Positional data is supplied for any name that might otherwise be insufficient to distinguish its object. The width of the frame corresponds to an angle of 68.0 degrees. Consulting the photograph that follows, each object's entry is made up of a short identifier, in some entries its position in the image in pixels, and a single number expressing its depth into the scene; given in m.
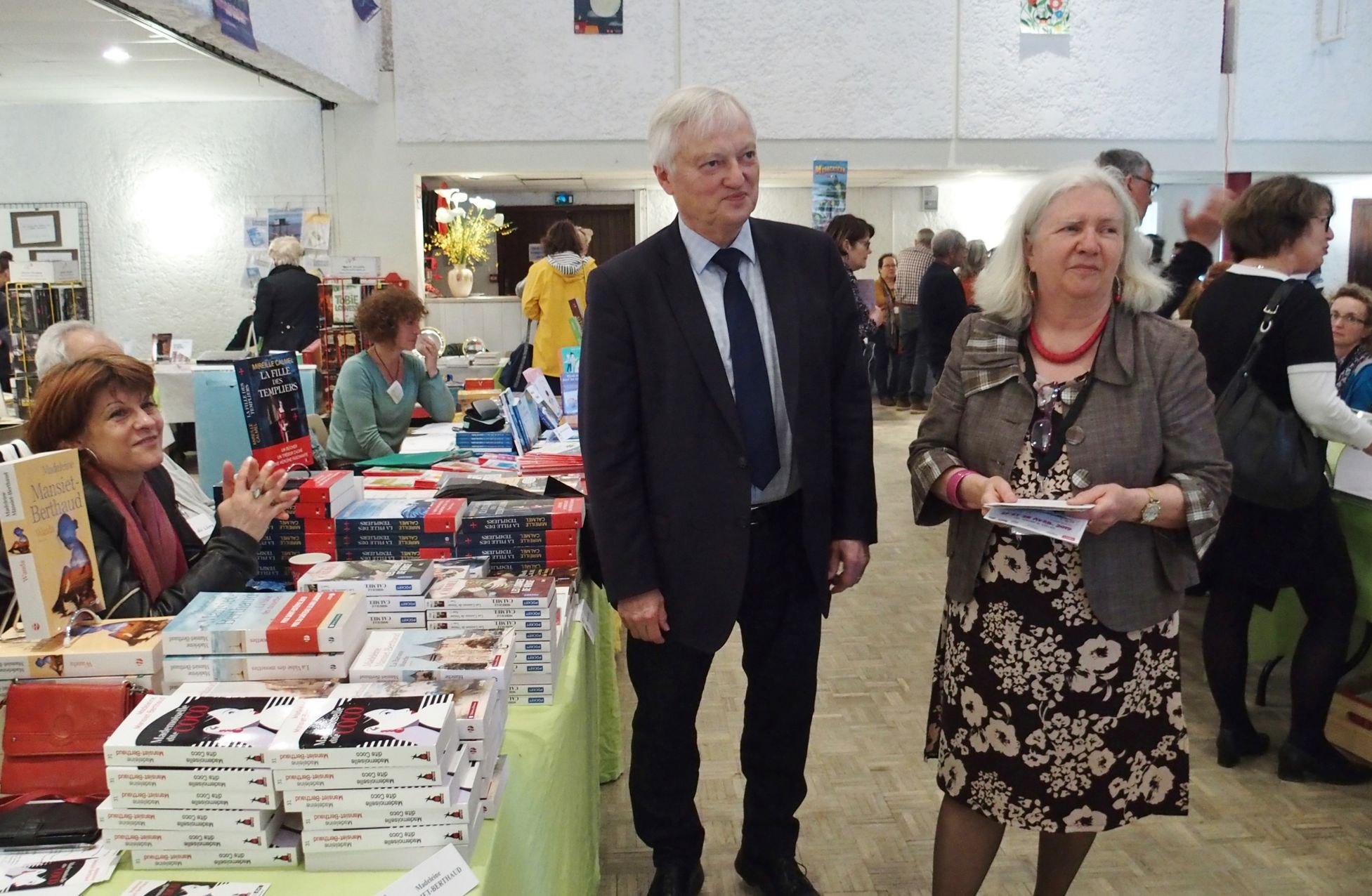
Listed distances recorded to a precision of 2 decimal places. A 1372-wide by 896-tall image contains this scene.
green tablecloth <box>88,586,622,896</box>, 1.18
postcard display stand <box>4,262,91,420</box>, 5.36
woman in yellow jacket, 5.98
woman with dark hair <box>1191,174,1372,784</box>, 2.54
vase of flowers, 8.96
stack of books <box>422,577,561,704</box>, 1.67
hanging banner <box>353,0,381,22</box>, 7.75
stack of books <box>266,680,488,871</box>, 1.16
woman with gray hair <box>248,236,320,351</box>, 6.97
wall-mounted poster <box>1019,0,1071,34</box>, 8.93
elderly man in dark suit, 1.87
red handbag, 1.33
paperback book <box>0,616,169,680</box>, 1.36
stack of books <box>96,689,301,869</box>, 1.17
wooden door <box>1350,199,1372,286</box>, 10.24
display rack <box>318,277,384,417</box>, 5.92
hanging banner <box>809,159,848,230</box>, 7.52
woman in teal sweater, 3.93
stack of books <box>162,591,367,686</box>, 1.37
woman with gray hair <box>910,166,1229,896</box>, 1.75
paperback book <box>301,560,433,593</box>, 1.71
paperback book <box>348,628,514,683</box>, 1.42
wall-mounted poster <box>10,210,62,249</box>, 8.41
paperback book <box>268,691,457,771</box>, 1.16
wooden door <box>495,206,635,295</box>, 12.38
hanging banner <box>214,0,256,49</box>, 5.10
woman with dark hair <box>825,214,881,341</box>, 4.91
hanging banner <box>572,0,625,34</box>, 8.51
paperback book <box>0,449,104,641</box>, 1.41
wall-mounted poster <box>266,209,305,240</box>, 8.50
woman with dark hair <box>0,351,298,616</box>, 1.84
